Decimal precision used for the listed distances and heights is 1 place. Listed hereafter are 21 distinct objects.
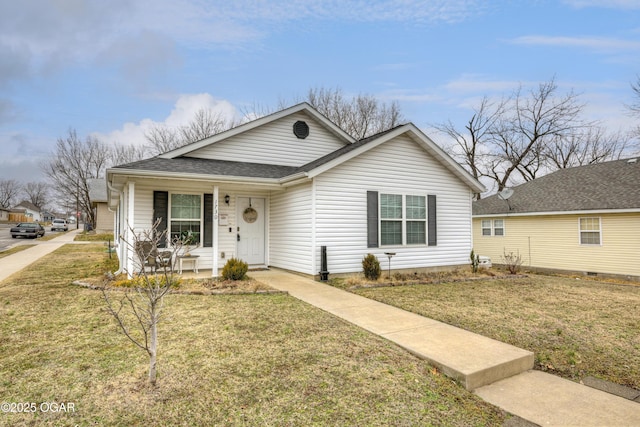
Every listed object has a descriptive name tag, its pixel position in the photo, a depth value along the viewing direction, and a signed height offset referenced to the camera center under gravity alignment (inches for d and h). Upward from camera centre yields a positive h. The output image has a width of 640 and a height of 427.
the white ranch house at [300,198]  371.2 +33.5
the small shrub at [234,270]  331.3 -40.8
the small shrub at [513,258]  601.5 -58.8
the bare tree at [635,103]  674.8 +238.4
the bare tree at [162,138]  1250.6 +329.5
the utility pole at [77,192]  1586.0 +167.3
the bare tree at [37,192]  3477.9 +371.4
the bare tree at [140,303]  125.3 -52.2
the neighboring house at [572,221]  482.3 +5.3
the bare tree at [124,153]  1550.2 +337.9
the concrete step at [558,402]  115.6 -65.4
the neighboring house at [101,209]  1251.7 +72.9
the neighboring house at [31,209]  3213.6 +193.7
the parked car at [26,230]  1158.3 -4.0
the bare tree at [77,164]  1526.8 +290.7
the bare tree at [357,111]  1083.9 +366.6
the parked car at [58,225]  1838.1 +19.5
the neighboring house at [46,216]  3646.7 +138.0
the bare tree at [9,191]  3253.0 +361.3
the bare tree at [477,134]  1067.9 +297.5
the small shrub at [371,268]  366.9 -44.1
